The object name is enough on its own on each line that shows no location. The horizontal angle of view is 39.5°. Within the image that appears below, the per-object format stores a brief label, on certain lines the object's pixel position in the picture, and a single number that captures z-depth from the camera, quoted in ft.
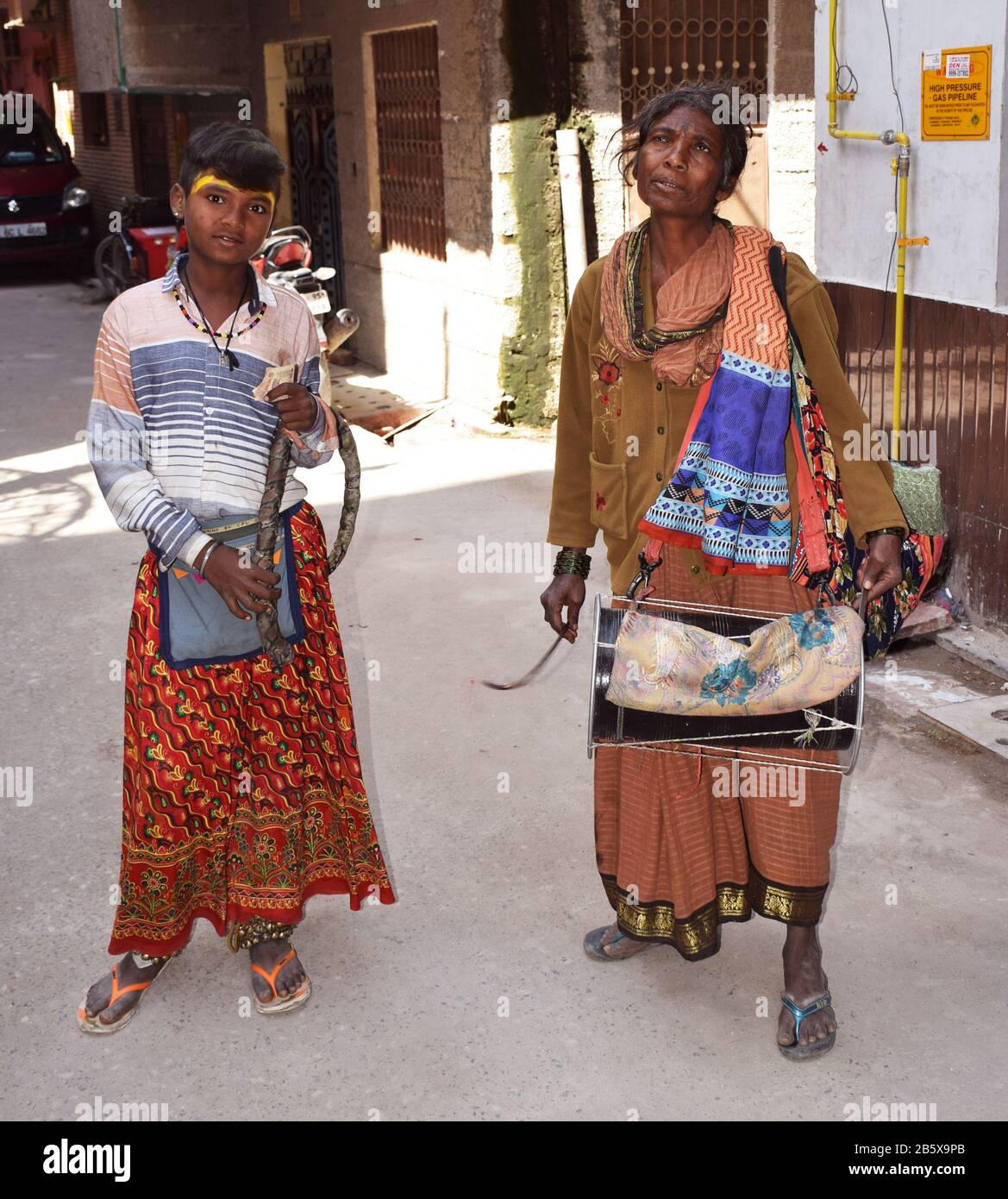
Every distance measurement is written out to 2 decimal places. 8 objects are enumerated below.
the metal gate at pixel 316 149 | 37.32
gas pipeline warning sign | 16.11
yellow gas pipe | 17.52
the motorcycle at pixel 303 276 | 30.30
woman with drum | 8.98
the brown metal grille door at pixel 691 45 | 27.25
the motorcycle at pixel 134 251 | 44.21
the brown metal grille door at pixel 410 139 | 31.19
